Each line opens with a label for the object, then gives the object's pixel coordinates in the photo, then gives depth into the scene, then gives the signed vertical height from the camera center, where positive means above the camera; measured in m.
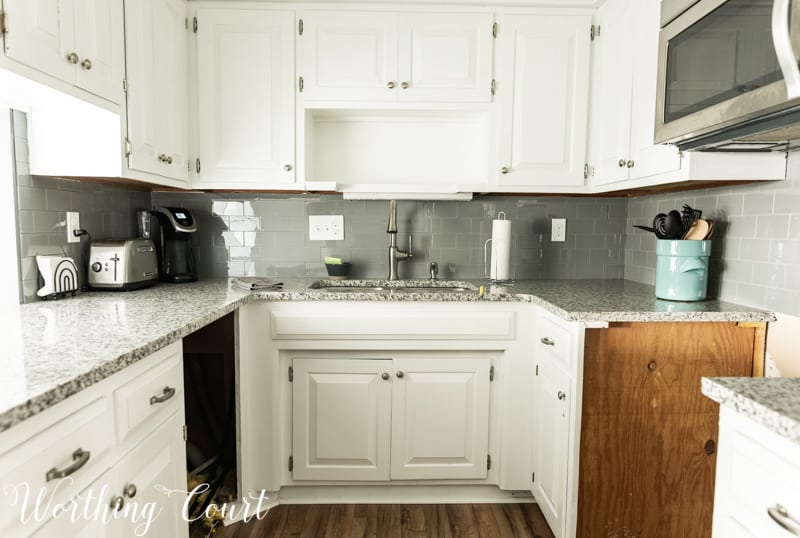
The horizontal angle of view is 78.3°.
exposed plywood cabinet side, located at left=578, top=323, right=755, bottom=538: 1.62 -0.63
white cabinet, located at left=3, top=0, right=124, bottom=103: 1.21 +0.51
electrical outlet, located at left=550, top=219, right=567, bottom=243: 2.60 +0.01
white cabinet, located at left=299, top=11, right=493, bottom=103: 2.21 +0.78
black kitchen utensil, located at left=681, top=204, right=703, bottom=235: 1.82 +0.07
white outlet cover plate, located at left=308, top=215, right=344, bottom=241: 2.54 +0.01
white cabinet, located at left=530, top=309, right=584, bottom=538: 1.63 -0.68
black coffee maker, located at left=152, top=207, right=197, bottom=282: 2.21 -0.08
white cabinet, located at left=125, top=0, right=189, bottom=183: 1.79 +0.55
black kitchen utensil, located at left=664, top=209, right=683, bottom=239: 1.82 +0.03
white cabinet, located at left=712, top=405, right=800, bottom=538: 0.75 -0.41
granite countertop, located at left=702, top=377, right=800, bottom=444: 0.75 -0.27
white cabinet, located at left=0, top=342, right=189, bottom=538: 0.77 -0.46
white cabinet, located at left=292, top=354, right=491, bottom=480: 2.03 -0.78
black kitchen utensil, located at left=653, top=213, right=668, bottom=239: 1.86 +0.03
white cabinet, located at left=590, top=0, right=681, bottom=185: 1.81 +0.56
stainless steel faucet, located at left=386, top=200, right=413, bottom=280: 2.42 -0.10
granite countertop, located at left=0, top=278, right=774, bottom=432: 0.88 -0.27
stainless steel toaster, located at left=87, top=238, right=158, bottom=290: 1.89 -0.16
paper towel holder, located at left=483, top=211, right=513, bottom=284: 2.56 -0.13
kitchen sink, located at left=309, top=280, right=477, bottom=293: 2.36 -0.28
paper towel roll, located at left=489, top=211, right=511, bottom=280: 2.33 -0.09
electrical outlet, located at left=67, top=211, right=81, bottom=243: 1.85 +0.00
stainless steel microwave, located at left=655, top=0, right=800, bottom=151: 0.96 +0.37
